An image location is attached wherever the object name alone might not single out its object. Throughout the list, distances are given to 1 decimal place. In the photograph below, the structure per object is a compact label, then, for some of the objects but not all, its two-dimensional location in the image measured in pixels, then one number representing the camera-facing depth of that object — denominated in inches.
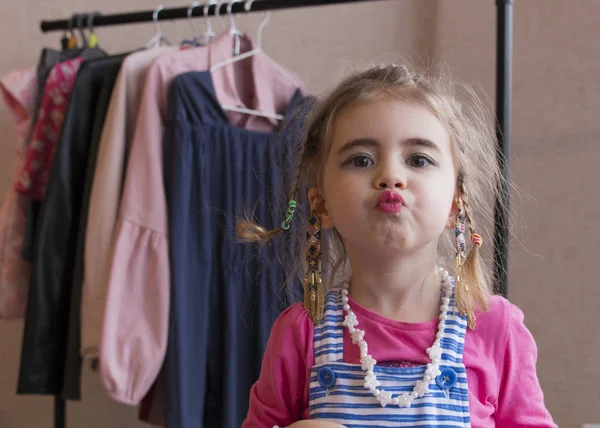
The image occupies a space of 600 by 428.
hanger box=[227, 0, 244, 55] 54.3
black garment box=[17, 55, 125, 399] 50.1
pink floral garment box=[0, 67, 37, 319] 53.7
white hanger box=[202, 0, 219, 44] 51.1
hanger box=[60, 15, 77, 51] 59.5
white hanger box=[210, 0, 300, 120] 50.6
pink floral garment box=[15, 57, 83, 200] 53.3
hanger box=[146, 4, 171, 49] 52.6
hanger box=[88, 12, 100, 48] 56.1
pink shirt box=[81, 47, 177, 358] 47.6
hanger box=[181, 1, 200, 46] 51.9
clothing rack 37.9
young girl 25.3
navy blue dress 47.3
